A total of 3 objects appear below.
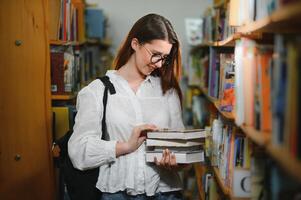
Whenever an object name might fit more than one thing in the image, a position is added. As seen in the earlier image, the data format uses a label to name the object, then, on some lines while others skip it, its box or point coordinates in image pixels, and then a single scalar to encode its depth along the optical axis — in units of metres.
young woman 1.98
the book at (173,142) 2.00
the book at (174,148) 2.03
